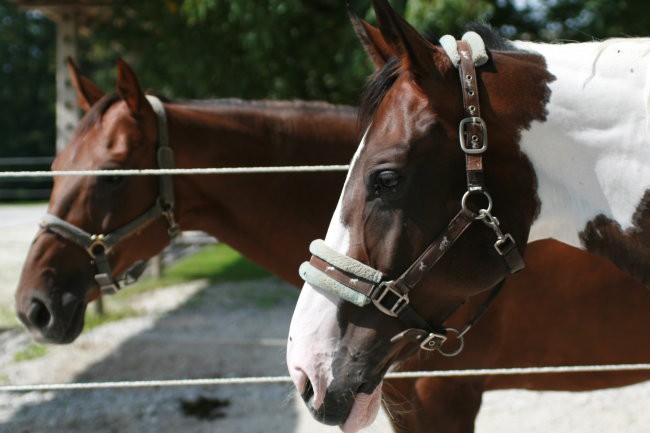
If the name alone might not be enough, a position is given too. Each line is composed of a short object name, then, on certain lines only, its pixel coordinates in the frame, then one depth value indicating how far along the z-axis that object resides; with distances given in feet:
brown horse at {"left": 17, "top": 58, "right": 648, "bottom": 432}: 9.30
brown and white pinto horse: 7.44
